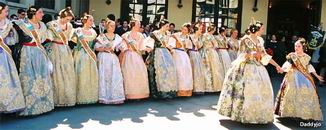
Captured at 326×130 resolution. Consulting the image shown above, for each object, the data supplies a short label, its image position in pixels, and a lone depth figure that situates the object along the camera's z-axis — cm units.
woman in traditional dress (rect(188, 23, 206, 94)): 814
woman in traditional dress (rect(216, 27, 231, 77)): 889
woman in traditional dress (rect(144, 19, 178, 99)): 741
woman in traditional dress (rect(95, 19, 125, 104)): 670
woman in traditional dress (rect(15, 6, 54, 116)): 554
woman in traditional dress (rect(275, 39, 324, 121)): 592
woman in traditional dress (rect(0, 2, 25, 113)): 518
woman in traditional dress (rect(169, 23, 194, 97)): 775
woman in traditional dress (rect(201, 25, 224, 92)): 843
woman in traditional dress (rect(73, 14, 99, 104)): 648
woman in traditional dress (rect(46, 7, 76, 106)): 612
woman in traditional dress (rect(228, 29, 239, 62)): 939
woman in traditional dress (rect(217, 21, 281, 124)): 562
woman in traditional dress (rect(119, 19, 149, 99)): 704
